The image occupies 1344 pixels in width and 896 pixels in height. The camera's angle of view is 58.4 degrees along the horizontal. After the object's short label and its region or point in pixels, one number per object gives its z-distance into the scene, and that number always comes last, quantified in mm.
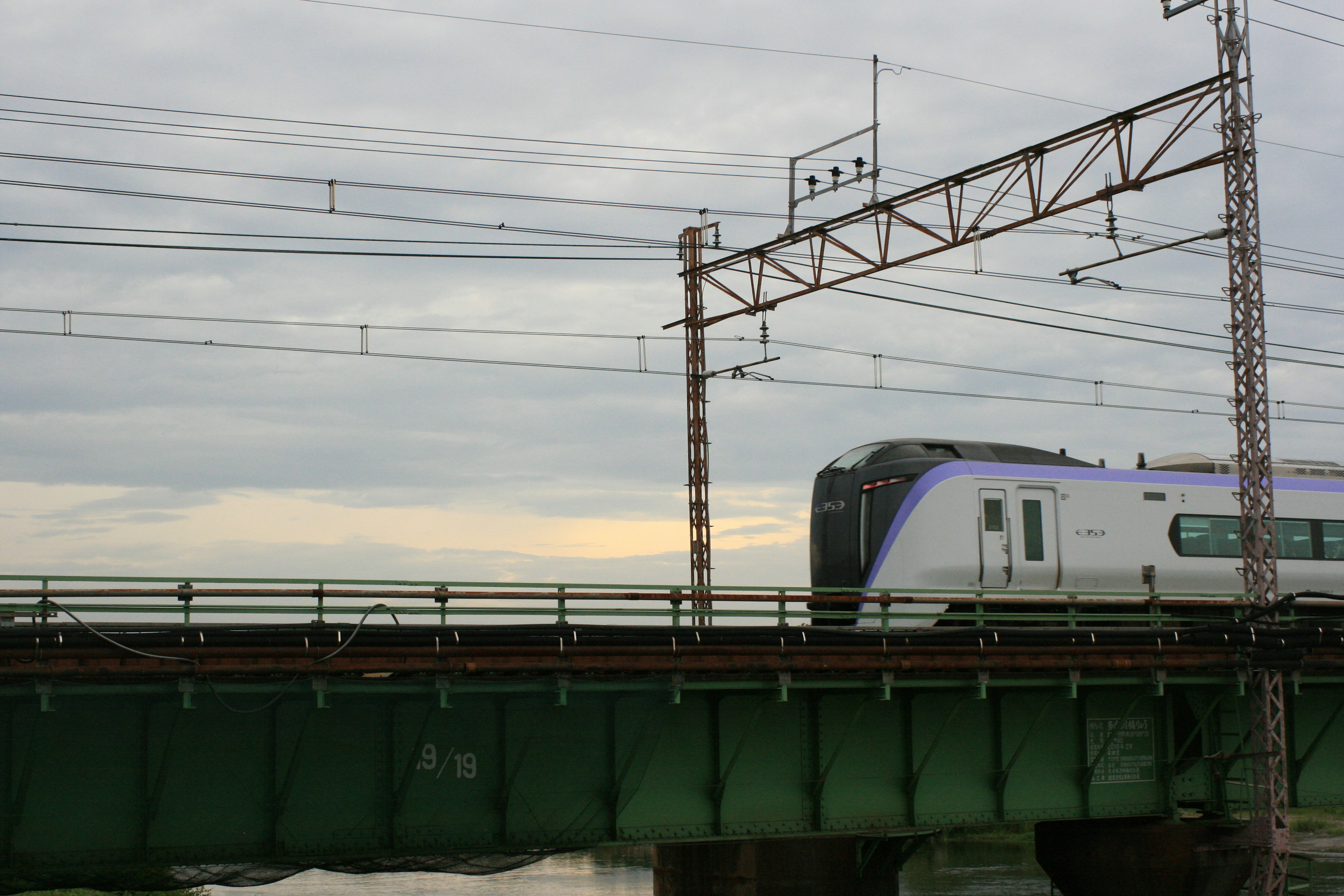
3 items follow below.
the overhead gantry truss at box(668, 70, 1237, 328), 19281
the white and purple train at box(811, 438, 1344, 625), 22031
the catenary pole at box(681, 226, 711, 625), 25547
